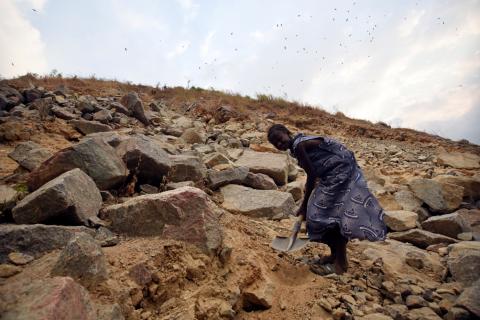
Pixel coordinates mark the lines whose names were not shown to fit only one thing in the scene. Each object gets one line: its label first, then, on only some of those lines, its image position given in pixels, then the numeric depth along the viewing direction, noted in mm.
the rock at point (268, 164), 5375
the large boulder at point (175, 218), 2473
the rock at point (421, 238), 3854
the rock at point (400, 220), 4223
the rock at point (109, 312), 1711
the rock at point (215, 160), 5090
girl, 2828
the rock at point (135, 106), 7807
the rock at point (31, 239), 2035
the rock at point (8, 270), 1856
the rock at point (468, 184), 5707
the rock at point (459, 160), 7723
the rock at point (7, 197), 2607
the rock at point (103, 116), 6875
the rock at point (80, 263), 1825
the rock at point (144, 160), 3729
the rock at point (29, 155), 3758
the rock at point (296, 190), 5031
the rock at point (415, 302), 2436
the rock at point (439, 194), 5117
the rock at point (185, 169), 4016
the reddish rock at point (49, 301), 1442
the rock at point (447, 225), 4160
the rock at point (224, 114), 9719
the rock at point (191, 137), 6996
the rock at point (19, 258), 1966
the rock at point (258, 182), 4645
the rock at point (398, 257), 3082
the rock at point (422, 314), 2268
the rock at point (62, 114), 6340
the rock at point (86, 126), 5957
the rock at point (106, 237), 2399
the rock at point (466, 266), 2786
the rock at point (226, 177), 4383
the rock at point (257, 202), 3949
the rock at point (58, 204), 2428
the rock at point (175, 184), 3591
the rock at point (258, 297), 2379
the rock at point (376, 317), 2199
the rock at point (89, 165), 3096
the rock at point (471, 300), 2195
